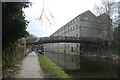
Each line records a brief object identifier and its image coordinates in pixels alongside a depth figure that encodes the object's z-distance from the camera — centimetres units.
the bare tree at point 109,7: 1369
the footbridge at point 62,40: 1611
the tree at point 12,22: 275
